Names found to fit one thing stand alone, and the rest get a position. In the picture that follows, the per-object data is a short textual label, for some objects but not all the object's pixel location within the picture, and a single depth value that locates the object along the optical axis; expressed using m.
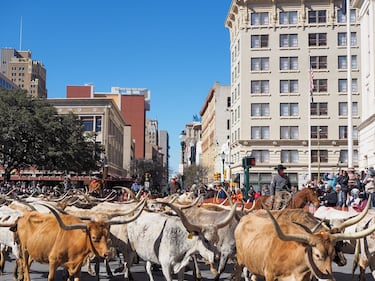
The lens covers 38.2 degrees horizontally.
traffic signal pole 20.88
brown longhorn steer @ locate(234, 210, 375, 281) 6.86
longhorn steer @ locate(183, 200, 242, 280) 10.44
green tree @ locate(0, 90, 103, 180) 45.75
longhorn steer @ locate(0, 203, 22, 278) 10.84
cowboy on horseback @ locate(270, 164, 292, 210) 16.17
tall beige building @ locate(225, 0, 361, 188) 61.03
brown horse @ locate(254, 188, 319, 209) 16.25
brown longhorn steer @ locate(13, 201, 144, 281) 8.77
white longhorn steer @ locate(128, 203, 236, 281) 9.27
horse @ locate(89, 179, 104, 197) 22.34
